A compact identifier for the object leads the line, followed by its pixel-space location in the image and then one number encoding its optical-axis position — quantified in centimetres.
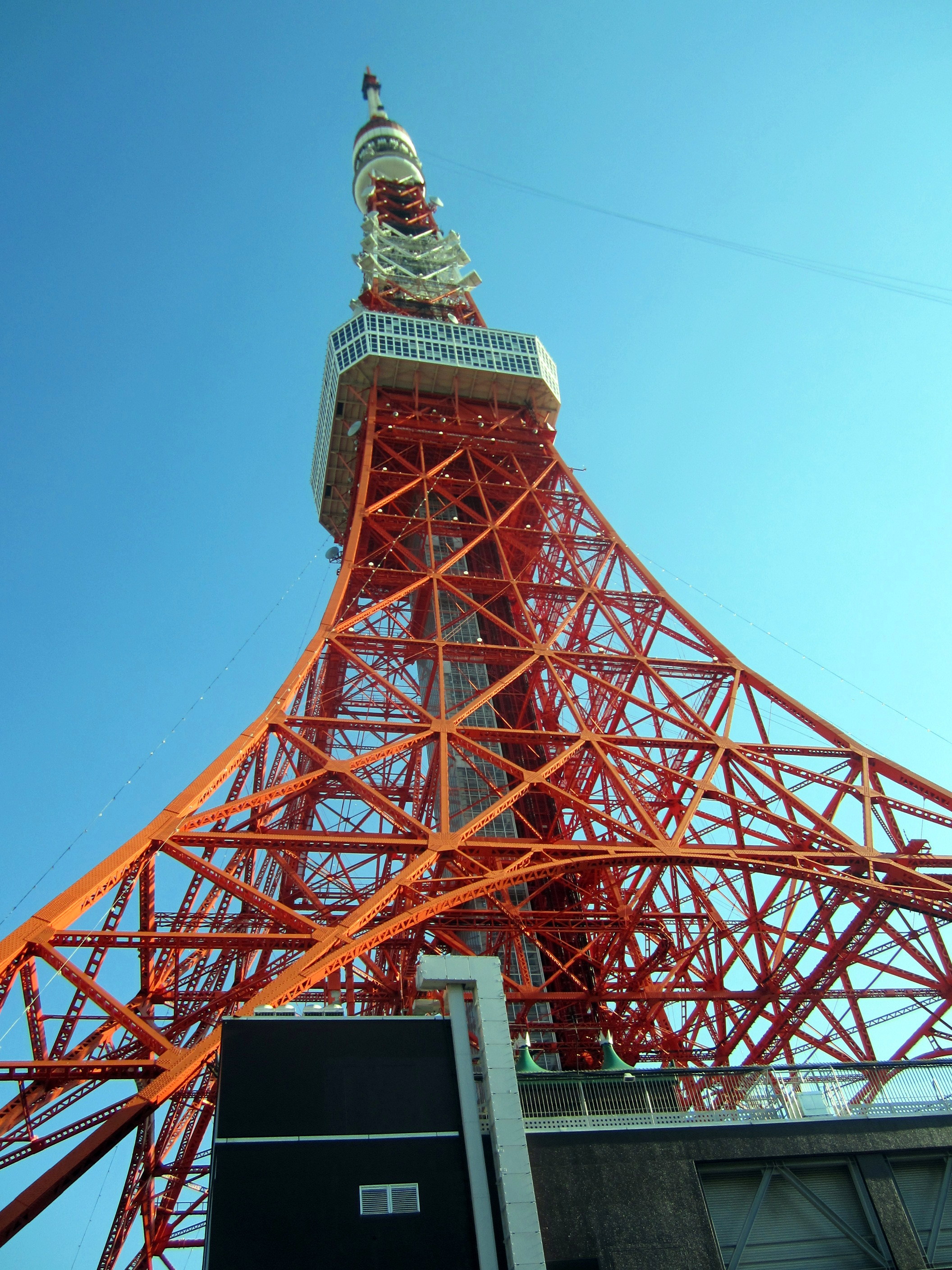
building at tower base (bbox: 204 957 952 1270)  1034
